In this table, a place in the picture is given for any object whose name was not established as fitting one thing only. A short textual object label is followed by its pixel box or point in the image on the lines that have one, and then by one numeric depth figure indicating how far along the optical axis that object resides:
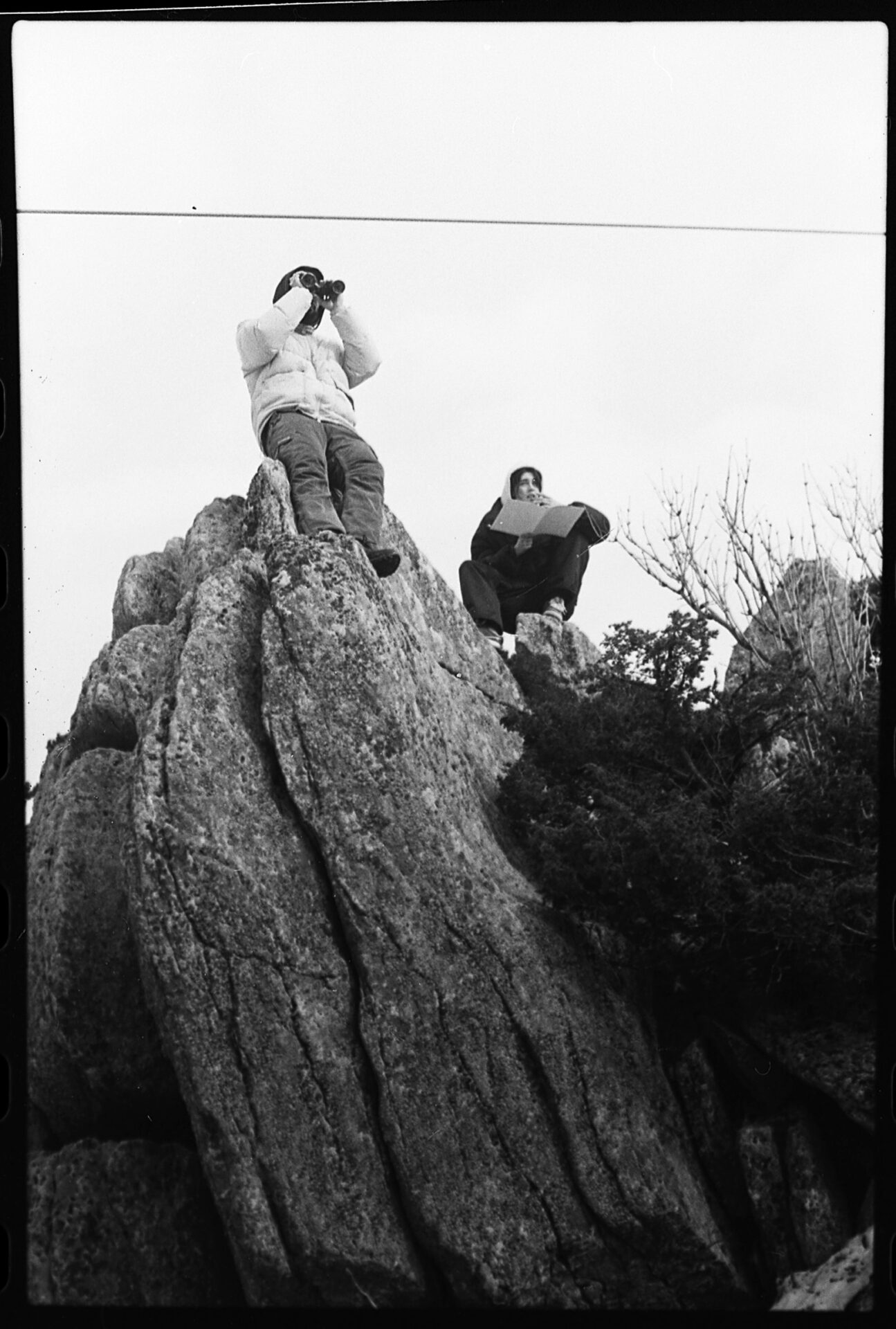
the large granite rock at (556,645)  16.08
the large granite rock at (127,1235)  11.61
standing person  14.05
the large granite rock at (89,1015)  12.38
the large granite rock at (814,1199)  11.53
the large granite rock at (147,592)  15.70
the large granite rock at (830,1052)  11.70
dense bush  12.12
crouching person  15.78
